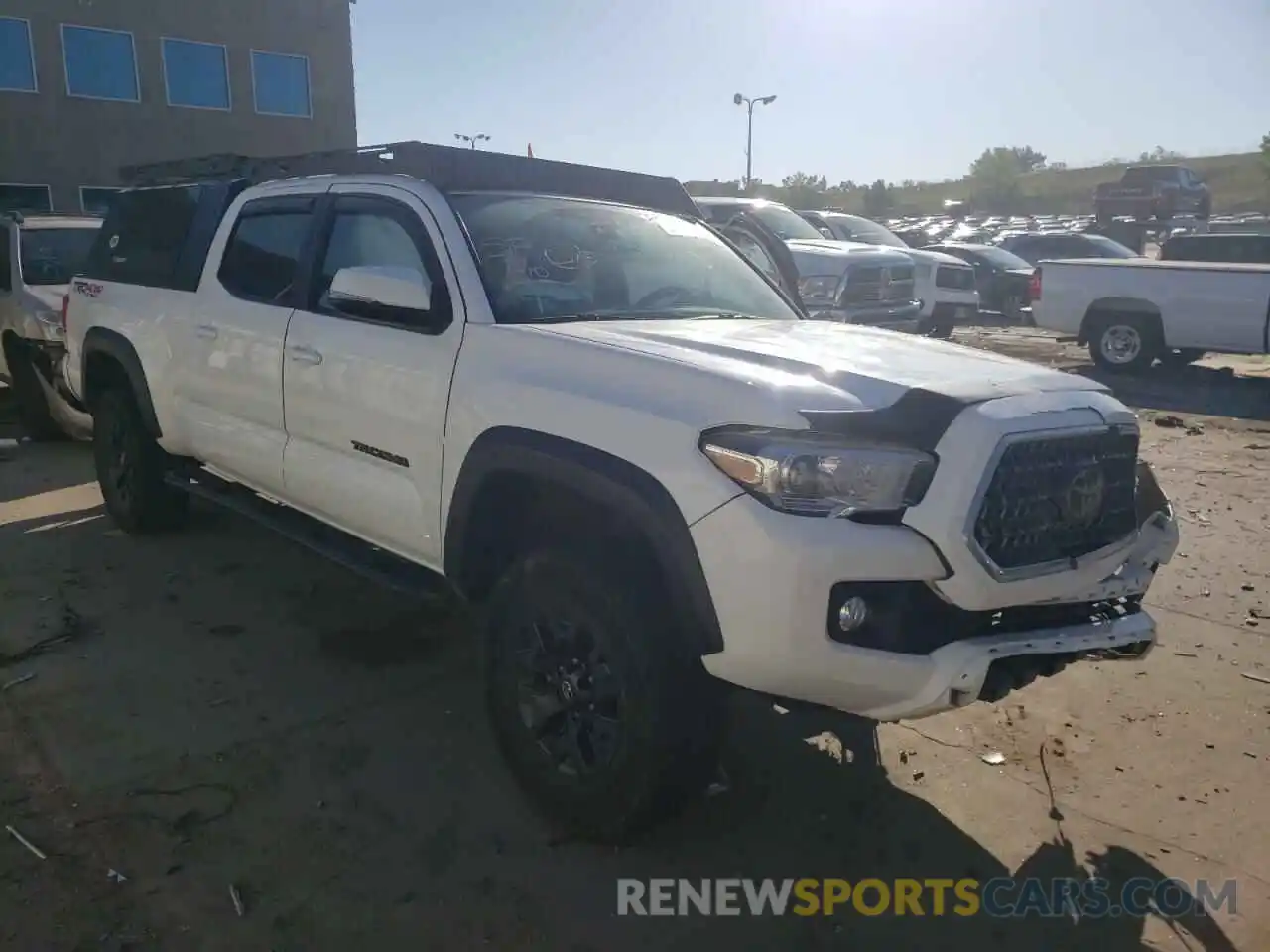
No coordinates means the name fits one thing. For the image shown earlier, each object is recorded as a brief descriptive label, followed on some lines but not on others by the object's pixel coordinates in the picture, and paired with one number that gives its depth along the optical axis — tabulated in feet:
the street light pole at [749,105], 151.33
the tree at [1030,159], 311.06
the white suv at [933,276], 48.80
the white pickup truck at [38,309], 26.37
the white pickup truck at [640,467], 8.19
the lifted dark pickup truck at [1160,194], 107.76
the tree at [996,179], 205.57
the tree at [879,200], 197.54
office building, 69.31
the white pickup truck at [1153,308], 37.52
